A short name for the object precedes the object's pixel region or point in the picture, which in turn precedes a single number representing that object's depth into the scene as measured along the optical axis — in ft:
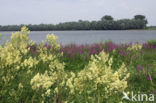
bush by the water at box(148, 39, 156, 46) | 50.48
